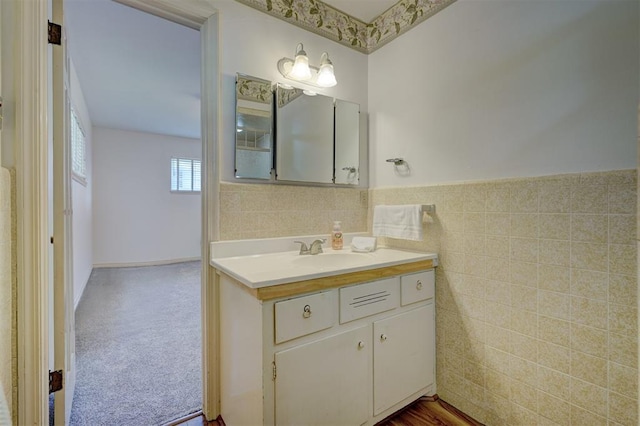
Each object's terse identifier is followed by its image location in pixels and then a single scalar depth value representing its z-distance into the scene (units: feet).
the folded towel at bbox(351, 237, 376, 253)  5.82
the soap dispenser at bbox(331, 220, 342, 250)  5.92
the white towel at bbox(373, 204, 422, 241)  5.35
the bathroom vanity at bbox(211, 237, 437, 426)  3.54
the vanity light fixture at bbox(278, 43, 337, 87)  5.39
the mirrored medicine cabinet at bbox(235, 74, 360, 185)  5.18
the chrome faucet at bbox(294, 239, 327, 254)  5.46
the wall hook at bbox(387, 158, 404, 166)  6.01
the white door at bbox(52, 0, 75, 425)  3.94
